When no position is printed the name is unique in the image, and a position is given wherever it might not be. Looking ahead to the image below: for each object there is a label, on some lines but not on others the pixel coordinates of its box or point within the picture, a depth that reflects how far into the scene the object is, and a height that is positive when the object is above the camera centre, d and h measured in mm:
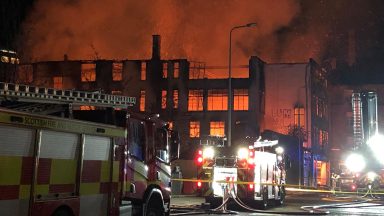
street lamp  26438 +3797
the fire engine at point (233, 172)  17547 +272
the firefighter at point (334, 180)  32147 +176
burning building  52938 +8723
